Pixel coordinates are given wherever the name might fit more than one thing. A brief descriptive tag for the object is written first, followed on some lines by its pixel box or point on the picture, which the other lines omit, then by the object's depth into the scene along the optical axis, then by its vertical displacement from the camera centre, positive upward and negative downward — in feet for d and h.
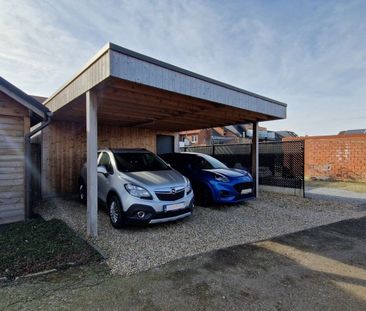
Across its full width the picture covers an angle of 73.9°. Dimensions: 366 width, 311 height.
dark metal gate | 29.04 -0.92
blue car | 21.71 -2.56
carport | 13.02 +4.05
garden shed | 17.34 +0.51
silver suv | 15.31 -2.49
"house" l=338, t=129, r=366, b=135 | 72.03 +6.93
